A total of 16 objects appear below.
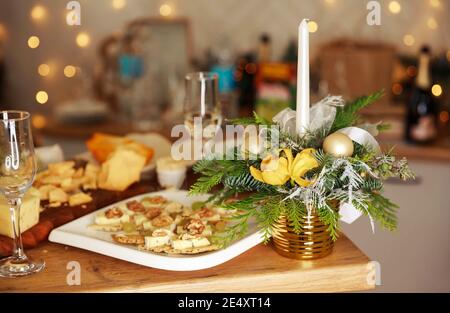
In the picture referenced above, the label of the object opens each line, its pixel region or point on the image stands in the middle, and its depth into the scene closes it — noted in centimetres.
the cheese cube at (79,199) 120
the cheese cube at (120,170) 127
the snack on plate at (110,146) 135
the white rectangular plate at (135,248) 96
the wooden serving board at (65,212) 106
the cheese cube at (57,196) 119
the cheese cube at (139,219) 110
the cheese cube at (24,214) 106
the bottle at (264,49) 252
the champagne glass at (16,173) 97
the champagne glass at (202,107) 132
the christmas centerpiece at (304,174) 96
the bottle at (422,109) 220
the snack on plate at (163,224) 100
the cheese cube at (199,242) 100
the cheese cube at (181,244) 100
